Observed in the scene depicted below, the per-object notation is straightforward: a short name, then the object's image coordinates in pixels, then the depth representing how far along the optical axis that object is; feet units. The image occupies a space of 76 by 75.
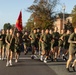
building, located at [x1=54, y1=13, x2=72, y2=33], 339.98
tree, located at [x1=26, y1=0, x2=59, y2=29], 160.97
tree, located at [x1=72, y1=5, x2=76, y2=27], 222.89
